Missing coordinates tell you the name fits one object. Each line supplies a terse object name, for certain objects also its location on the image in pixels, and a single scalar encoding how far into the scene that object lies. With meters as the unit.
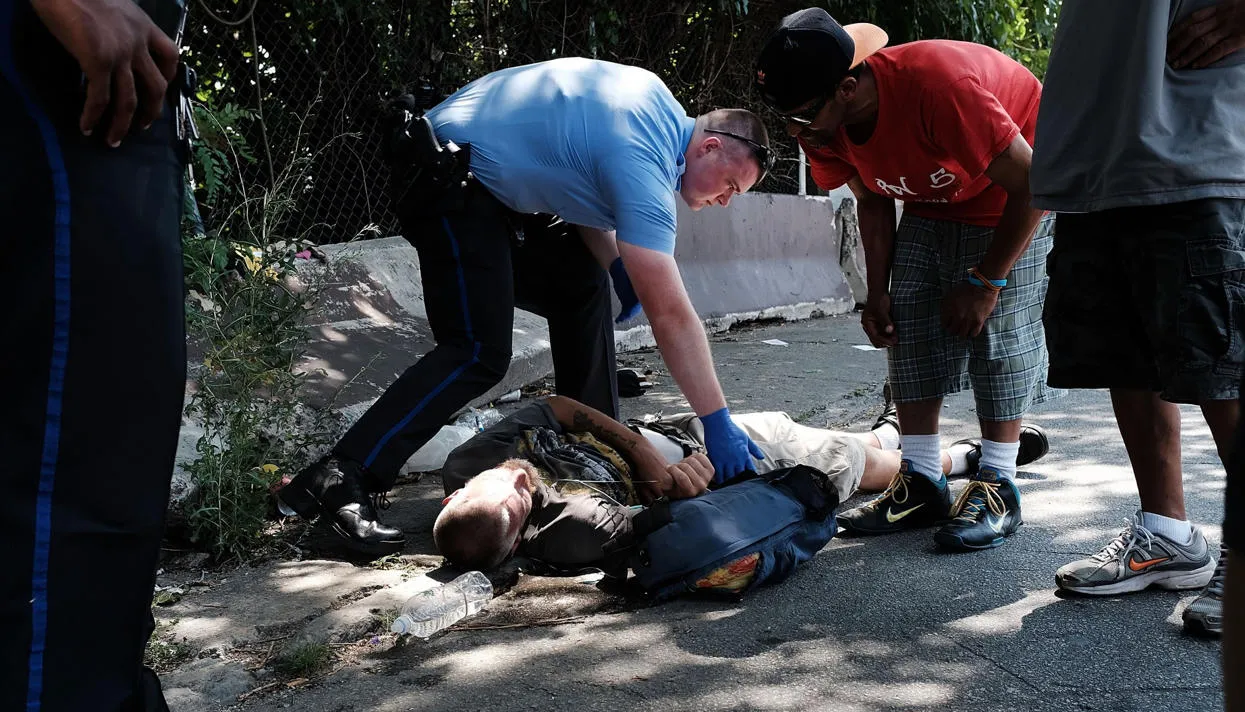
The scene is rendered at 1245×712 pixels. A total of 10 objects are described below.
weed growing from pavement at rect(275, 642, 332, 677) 2.32
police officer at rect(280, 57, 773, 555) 3.15
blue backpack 2.72
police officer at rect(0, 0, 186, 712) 1.19
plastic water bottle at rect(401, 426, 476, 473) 4.02
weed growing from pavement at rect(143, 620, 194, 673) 2.34
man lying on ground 2.93
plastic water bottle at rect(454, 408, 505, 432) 4.28
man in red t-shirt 2.95
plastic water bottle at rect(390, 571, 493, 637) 2.55
